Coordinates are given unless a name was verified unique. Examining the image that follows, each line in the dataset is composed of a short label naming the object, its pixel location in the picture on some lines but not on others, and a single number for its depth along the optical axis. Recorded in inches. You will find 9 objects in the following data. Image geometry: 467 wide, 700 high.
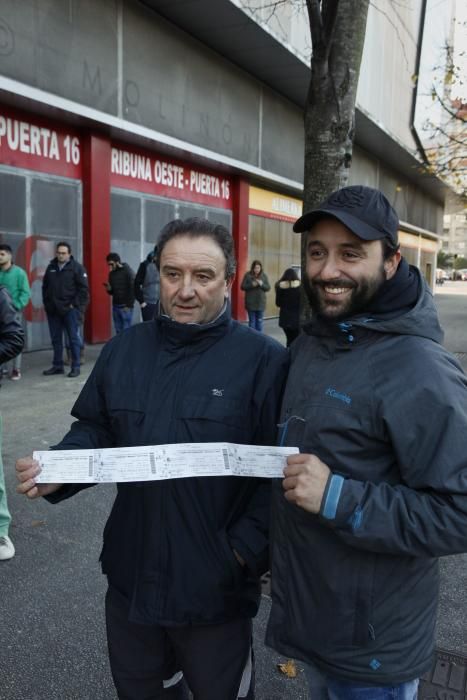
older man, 68.7
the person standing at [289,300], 394.0
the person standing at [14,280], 324.8
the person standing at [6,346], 144.3
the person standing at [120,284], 422.0
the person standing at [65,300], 353.7
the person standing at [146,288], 427.5
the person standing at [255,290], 503.5
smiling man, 53.5
